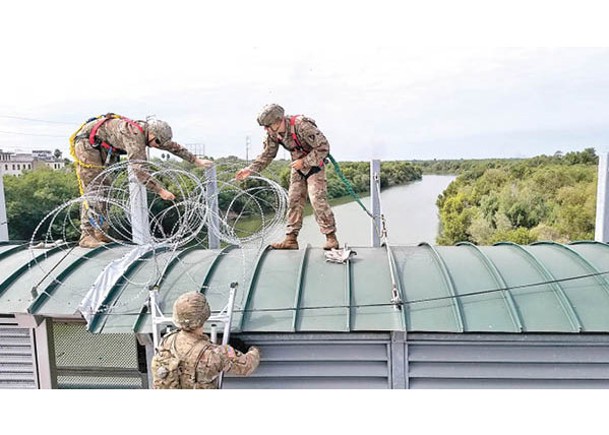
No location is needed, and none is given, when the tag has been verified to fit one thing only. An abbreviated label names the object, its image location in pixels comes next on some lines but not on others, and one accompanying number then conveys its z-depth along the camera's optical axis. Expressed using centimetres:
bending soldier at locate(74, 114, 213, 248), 609
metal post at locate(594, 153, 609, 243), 667
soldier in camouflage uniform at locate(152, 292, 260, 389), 385
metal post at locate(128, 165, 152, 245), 607
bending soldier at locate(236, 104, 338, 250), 591
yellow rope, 651
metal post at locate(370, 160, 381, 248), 704
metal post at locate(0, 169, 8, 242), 744
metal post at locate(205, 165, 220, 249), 604
